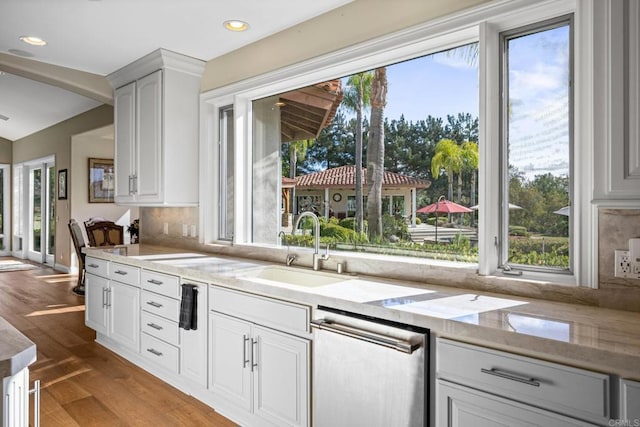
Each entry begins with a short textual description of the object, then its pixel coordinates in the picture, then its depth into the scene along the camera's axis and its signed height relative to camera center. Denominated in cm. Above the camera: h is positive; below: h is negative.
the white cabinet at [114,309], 340 -79
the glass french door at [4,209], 1015 +12
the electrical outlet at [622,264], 178 -20
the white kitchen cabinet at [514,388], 133 -57
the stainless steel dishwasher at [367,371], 170 -66
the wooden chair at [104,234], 641 -29
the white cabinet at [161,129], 374 +75
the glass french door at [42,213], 892 +2
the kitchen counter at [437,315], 133 -39
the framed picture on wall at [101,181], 803 +62
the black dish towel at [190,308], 280 -60
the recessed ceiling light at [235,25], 303 +132
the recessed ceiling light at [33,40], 334 +134
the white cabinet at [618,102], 149 +38
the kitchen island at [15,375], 107 -40
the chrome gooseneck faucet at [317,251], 287 -24
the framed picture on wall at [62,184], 802 +55
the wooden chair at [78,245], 628 -44
